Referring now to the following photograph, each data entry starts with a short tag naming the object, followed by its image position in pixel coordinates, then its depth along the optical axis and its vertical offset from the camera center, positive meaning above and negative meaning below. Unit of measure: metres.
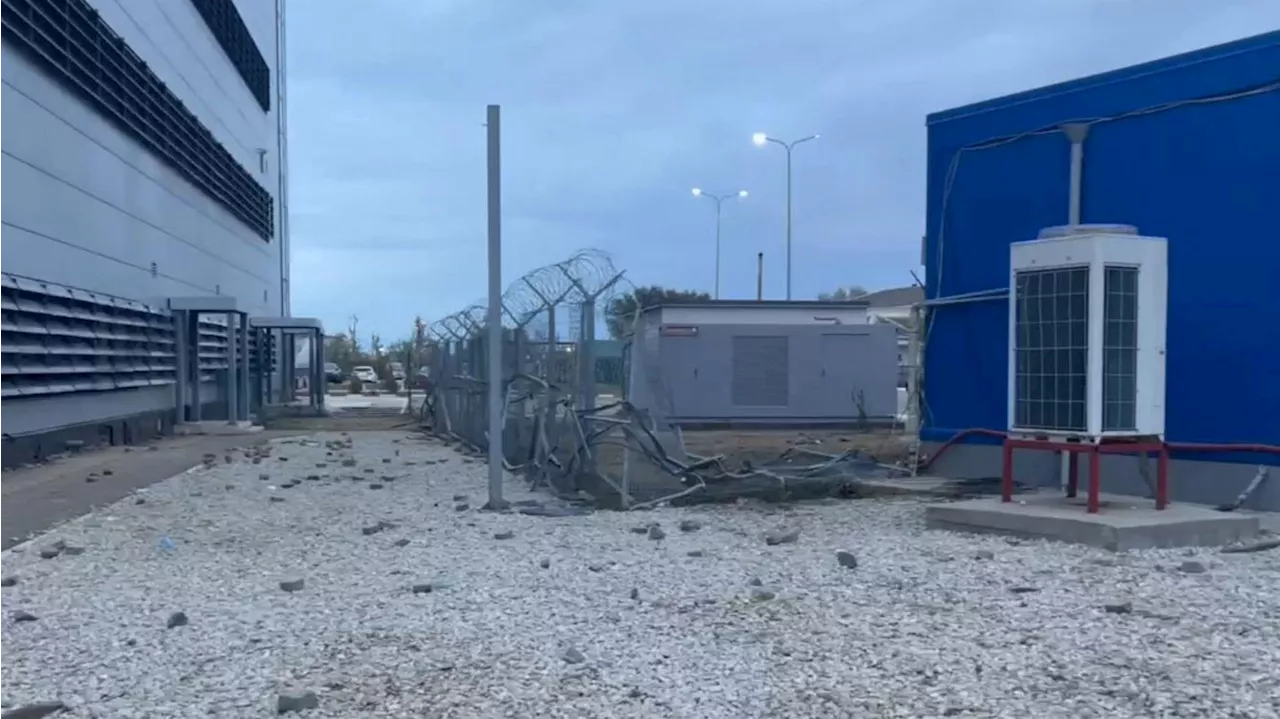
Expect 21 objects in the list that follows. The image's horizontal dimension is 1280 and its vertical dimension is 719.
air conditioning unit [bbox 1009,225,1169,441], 10.45 +0.09
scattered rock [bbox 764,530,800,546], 10.46 -1.51
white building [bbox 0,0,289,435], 18.83 +2.58
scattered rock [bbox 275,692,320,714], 5.97 -1.59
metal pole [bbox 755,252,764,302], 62.84 +2.94
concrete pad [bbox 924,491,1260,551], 9.78 -1.32
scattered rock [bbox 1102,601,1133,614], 7.59 -1.46
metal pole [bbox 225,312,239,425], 29.80 -0.84
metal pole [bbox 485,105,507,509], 12.74 +0.32
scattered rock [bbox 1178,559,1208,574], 8.82 -1.43
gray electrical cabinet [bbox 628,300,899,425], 28.73 -0.63
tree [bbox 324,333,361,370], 77.69 -0.81
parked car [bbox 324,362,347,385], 71.06 -1.98
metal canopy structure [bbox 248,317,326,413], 37.34 -0.66
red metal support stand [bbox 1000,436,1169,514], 10.36 -0.82
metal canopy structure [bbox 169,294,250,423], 28.89 -0.37
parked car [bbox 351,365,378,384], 67.64 -1.86
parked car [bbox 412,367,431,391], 43.00 -1.35
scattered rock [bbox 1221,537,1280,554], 9.71 -1.43
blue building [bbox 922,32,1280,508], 11.59 +1.20
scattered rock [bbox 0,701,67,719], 5.96 -1.64
